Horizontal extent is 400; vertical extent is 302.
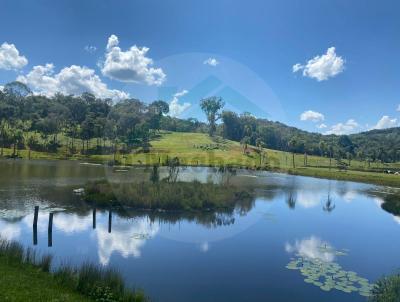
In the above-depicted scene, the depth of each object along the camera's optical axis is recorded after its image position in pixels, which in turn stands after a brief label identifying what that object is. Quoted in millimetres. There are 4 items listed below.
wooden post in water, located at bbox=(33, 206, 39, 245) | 27734
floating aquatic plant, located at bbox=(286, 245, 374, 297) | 21188
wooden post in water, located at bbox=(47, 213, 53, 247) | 27070
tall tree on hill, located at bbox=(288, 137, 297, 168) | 159000
